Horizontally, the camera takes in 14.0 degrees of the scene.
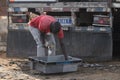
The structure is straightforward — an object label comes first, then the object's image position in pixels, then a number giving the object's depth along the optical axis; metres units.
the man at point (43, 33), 9.67
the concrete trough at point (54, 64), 9.43
